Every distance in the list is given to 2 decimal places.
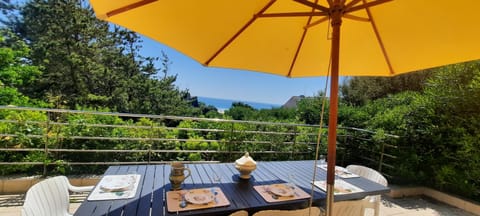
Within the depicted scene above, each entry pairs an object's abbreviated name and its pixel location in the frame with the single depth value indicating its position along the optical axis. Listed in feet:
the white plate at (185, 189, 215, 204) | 4.75
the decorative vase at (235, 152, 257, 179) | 6.19
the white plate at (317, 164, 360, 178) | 7.23
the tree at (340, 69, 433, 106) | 24.43
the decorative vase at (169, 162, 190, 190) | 5.24
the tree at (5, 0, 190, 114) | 30.14
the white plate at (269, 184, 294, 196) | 5.43
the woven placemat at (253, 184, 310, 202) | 5.19
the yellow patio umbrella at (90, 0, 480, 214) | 4.68
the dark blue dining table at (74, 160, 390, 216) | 4.36
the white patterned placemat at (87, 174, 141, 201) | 4.71
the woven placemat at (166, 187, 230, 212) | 4.47
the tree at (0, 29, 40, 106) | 16.72
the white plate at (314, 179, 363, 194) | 5.95
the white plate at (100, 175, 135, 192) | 5.03
